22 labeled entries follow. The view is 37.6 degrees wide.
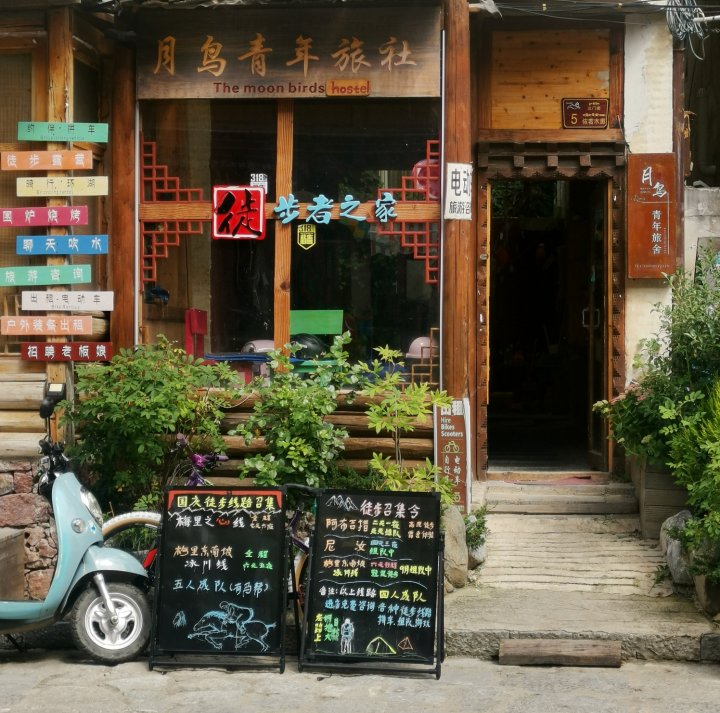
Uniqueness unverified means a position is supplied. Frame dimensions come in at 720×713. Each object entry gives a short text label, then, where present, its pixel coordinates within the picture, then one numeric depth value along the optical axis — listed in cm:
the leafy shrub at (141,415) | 827
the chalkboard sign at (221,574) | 692
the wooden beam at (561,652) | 707
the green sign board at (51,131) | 880
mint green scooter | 700
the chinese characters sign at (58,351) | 889
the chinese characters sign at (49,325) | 888
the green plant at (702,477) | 736
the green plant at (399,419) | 835
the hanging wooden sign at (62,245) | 885
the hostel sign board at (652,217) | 995
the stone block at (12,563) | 813
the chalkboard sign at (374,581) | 684
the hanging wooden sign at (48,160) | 882
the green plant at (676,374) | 855
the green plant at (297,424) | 813
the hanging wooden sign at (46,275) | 883
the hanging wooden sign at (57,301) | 887
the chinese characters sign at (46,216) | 883
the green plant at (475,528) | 874
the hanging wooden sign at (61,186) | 884
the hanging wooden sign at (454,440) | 898
